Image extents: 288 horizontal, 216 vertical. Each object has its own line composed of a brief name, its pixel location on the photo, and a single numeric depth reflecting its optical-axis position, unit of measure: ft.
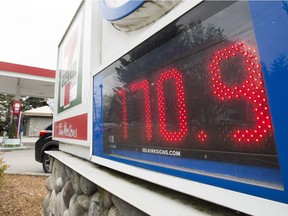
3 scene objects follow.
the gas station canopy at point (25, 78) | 44.32
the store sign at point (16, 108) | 50.67
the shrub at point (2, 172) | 14.90
